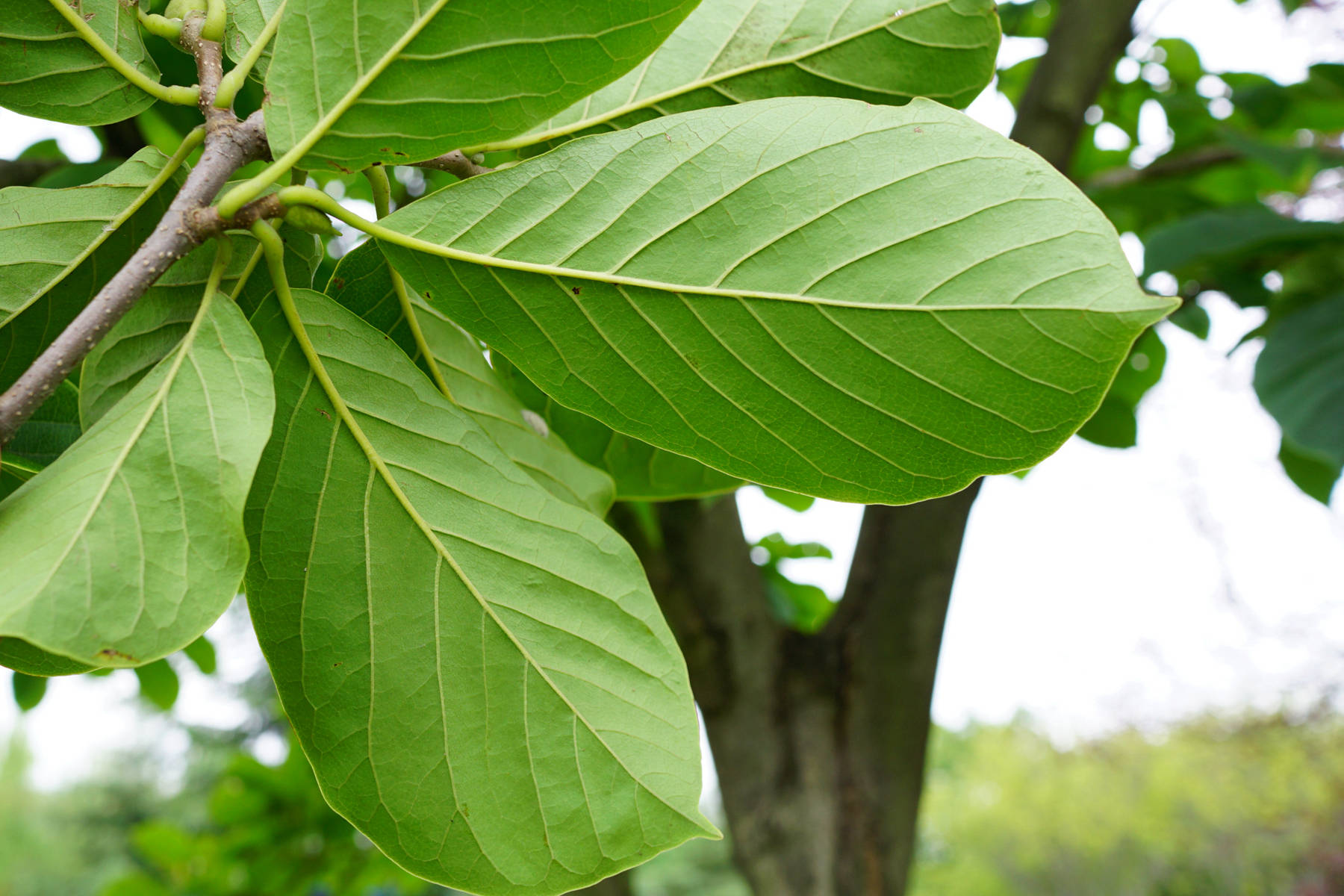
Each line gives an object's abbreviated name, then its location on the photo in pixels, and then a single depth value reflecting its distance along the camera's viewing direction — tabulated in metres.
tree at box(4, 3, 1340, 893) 1.17
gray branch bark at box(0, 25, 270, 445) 0.28
